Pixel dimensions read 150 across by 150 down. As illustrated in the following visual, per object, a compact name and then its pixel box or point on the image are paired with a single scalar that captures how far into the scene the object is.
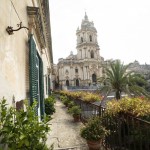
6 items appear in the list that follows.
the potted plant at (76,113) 7.01
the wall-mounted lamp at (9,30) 1.99
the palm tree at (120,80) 10.46
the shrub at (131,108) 3.20
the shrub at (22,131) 1.32
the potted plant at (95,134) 3.78
